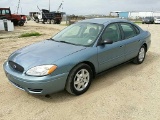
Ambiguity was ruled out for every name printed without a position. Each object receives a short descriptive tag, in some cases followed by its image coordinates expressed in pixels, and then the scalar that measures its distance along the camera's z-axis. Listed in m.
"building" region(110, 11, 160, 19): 55.09
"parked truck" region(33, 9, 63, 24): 25.21
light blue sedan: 2.71
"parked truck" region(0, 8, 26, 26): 17.51
